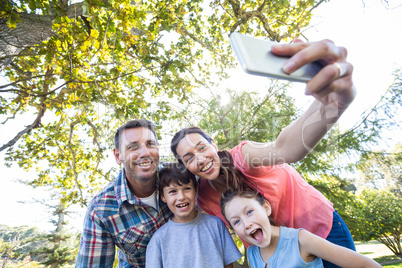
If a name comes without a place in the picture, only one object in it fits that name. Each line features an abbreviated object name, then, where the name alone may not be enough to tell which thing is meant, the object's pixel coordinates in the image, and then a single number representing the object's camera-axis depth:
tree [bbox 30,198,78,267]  7.67
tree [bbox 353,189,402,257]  10.91
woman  0.87
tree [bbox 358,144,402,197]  4.70
